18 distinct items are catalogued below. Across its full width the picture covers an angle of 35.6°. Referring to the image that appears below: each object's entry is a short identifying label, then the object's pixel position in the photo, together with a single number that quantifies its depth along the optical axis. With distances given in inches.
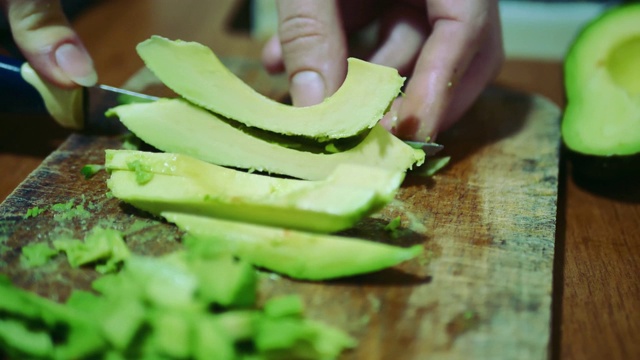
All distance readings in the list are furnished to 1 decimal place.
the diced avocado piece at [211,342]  9.0
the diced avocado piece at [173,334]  9.0
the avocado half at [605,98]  11.9
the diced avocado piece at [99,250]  10.2
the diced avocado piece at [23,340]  9.2
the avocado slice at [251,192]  10.0
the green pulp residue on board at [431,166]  11.9
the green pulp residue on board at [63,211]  10.9
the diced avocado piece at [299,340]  9.1
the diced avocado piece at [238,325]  9.2
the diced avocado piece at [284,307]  9.4
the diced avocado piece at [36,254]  10.3
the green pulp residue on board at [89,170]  11.6
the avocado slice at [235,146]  11.2
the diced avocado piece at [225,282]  9.3
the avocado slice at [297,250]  9.8
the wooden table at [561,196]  10.3
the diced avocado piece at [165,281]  9.3
